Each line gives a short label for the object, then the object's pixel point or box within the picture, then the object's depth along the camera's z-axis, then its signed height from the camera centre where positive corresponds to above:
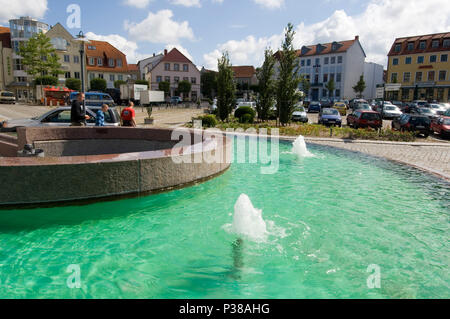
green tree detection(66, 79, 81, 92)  58.19 +5.72
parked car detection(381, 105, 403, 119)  35.03 +0.96
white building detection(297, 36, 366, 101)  73.62 +12.48
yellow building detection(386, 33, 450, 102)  59.66 +10.40
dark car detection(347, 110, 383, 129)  24.02 +0.04
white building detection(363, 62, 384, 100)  78.06 +10.86
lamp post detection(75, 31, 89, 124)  12.70 +3.00
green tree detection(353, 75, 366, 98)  68.38 +7.22
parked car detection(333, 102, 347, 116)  40.22 +1.48
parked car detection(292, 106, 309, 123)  29.30 +0.21
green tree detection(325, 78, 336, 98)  72.38 +7.58
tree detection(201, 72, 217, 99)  87.31 +9.07
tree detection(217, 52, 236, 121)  25.67 +2.46
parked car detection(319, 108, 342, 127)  27.08 +0.12
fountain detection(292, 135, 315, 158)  14.44 -1.31
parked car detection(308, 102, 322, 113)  43.19 +1.54
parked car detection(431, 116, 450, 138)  21.66 -0.32
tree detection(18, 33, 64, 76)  52.37 +9.82
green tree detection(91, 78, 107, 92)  62.41 +6.21
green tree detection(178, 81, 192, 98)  74.06 +7.09
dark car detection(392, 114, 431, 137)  22.14 -0.19
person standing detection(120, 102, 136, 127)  13.64 +0.03
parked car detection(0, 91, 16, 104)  45.47 +2.41
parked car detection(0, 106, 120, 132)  12.12 -0.20
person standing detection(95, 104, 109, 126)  12.66 -0.10
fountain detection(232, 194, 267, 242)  6.04 -1.97
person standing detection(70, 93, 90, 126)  11.77 +0.11
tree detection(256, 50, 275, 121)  26.28 +2.62
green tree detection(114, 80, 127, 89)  69.46 +7.42
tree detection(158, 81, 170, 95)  70.19 +6.75
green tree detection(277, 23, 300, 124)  23.44 +2.76
